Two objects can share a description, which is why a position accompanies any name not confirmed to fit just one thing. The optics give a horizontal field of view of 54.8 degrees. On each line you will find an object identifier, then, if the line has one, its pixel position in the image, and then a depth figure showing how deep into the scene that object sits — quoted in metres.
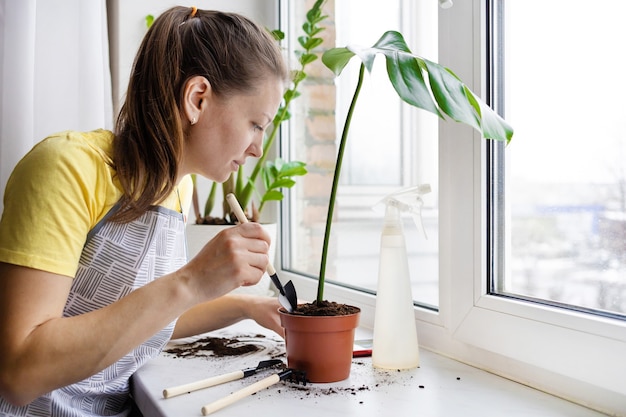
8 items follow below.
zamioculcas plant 1.49
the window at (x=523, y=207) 0.78
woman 0.77
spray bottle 0.94
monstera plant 0.73
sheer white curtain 1.39
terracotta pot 0.85
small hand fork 0.75
